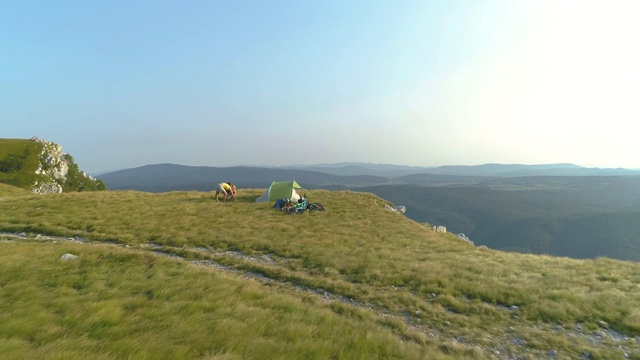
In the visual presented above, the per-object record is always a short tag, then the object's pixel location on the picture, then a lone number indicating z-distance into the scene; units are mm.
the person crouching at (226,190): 36750
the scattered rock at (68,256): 14155
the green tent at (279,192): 36562
